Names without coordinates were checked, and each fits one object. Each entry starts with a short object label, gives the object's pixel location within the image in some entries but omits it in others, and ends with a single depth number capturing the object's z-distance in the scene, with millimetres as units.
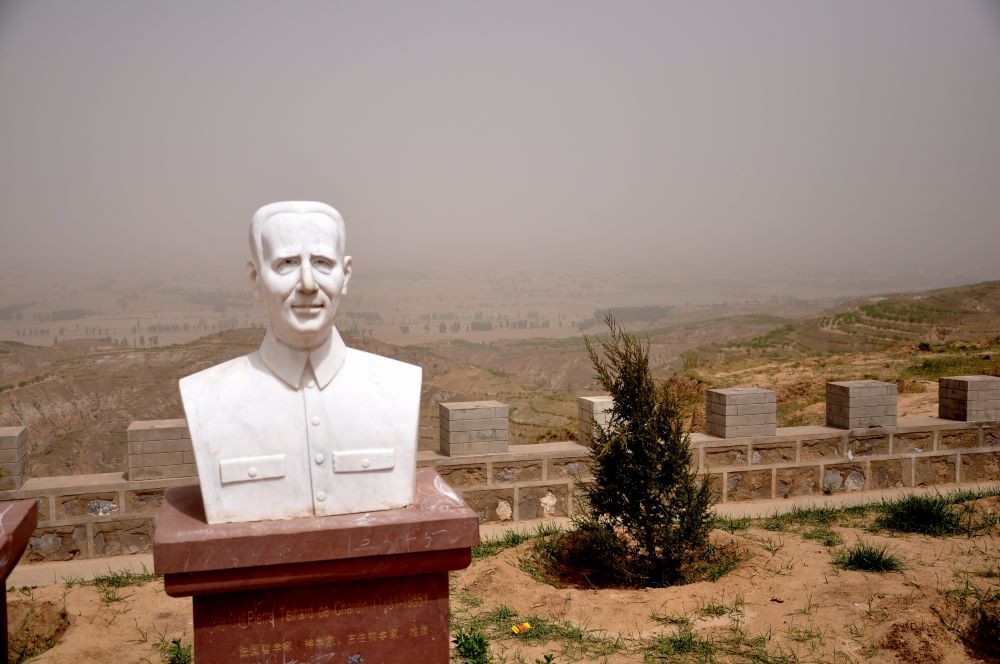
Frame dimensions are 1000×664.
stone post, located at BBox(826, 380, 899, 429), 8898
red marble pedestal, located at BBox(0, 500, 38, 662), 3882
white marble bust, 3551
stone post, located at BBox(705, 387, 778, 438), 8523
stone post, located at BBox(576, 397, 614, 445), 7828
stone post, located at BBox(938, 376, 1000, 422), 9328
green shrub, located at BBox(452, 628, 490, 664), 4605
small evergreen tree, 6125
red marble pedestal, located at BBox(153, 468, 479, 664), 3375
